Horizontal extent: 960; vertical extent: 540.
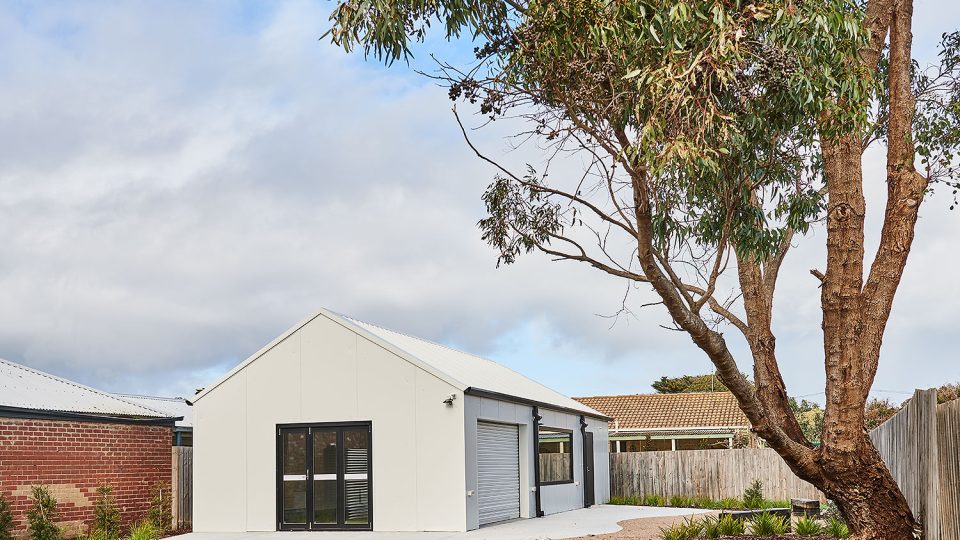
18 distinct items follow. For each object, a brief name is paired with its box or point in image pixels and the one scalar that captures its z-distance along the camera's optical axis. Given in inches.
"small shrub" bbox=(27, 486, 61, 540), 682.8
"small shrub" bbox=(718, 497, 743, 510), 954.4
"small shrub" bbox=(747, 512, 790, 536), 543.5
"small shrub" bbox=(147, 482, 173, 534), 793.6
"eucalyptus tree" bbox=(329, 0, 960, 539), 370.6
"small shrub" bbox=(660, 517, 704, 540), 539.5
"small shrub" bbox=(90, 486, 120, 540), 743.7
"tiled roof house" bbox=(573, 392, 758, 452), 1354.6
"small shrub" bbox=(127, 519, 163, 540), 690.5
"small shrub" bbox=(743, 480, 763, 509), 978.1
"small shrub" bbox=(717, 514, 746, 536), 546.9
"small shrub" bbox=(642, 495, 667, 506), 1063.6
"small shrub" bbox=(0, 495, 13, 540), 658.2
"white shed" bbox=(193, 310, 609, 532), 724.0
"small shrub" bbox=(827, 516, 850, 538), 530.2
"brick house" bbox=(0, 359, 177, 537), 692.7
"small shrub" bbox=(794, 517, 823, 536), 533.3
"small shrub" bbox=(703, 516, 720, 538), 538.9
